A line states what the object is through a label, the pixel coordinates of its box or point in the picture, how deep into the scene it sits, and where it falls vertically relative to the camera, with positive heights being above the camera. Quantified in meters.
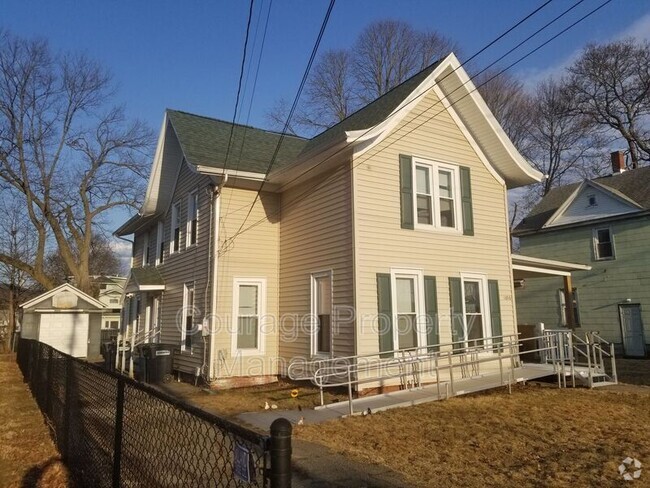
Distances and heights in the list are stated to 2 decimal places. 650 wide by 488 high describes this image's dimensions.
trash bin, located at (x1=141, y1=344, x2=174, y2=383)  13.08 -0.92
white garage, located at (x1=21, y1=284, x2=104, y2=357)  21.91 +0.44
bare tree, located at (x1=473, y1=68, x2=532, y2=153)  32.84 +14.60
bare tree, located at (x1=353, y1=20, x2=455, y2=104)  30.88 +16.55
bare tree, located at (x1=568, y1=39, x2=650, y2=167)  31.66 +15.50
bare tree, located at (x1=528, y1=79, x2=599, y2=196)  34.41 +13.46
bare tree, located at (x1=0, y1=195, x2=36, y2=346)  38.16 +4.40
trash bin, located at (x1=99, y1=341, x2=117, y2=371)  15.72 -0.81
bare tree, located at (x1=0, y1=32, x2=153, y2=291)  30.19 +8.32
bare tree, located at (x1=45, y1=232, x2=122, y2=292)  52.16 +8.12
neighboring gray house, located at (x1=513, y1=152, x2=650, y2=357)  21.00 +3.15
